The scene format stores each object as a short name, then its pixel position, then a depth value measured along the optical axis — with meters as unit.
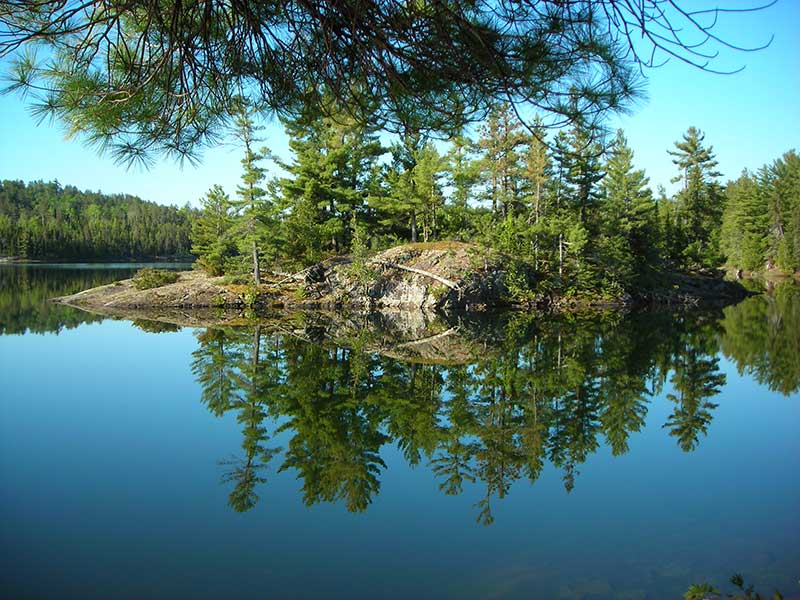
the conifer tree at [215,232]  27.11
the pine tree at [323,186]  27.44
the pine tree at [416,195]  27.06
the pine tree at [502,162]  29.44
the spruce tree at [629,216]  29.52
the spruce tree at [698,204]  39.00
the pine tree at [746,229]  50.94
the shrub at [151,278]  26.20
